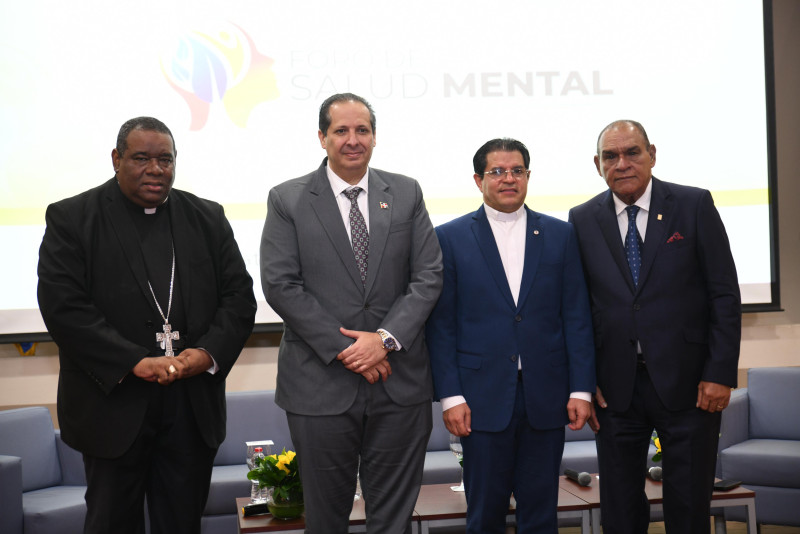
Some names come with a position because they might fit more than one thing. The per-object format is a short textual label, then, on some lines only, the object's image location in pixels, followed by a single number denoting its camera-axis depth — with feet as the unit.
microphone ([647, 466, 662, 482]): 12.70
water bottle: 12.49
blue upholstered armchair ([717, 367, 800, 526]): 14.56
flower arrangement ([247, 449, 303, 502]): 11.57
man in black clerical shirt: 8.25
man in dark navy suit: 9.45
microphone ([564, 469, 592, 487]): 12.78
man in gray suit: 8.57
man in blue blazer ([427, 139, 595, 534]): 9.34
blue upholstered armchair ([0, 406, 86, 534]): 12.81
